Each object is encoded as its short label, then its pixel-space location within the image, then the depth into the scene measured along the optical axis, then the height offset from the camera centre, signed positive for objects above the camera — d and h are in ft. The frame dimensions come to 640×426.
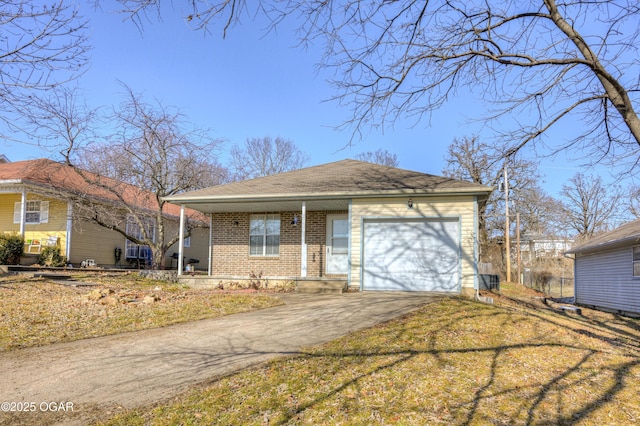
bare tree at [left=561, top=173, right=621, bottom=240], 123.24 +9.53
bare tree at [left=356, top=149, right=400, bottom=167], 148.25 +29.78
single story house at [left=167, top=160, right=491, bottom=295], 38.73 +1.49
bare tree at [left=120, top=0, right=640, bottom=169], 17.74 +8.68
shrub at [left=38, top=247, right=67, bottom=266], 52.85 -2.50
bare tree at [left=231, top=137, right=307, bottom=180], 126.31 +26.03
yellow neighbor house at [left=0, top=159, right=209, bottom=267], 52.37 +4.14
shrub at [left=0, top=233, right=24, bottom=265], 48.32 -1.31
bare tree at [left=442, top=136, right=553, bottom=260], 102.68 +11.51
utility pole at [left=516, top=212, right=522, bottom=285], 92.97 -0.54
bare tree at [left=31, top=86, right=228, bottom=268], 52.90 +8.38
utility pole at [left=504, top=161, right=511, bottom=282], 85.12 -0.83
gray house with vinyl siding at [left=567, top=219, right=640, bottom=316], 49.83 -3.42
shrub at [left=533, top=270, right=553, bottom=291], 98.03 -8.02
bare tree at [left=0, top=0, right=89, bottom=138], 18.92 +9.27
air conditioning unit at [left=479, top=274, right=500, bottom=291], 59.26 -5.35
